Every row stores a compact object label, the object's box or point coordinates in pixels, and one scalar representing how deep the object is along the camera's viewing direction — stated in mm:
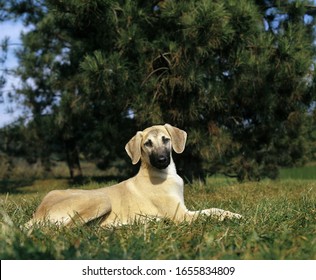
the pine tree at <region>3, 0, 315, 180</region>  8461
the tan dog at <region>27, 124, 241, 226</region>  4152
